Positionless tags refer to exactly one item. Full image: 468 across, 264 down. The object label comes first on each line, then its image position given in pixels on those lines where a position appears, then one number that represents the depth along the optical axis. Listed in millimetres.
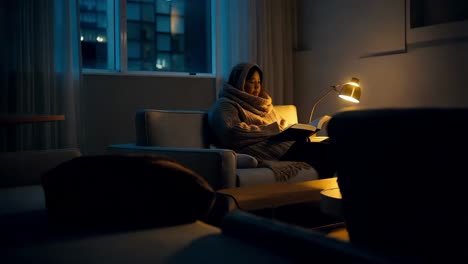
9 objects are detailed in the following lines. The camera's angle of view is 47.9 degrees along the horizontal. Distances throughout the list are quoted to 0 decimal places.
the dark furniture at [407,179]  814
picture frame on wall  3748
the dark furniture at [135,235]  992
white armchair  2723
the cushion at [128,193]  1291
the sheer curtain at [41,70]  3852
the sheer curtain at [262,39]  4898
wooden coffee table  2271
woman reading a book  3316
